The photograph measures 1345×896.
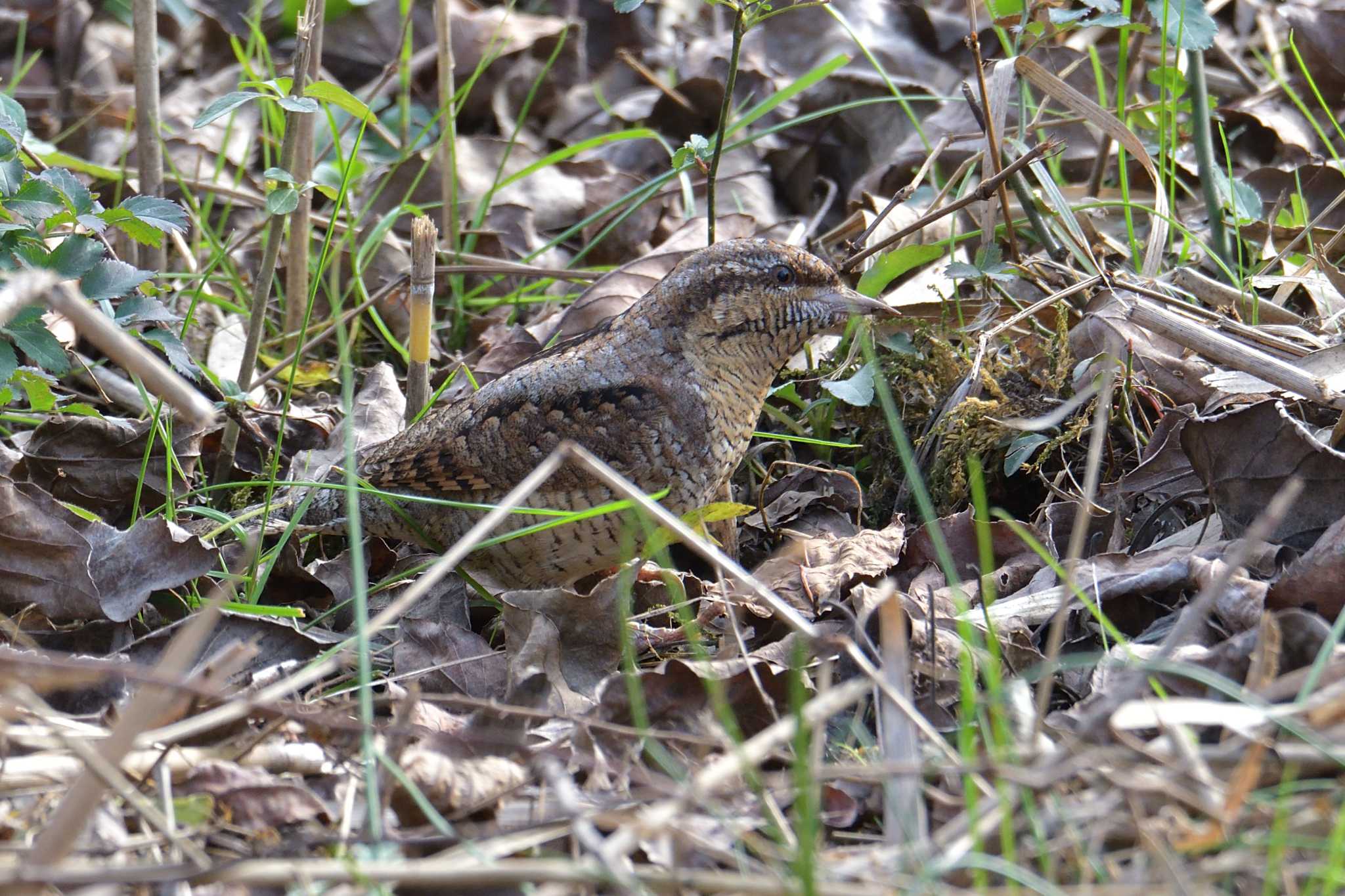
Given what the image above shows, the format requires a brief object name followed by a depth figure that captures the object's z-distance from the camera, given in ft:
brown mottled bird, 23.70
